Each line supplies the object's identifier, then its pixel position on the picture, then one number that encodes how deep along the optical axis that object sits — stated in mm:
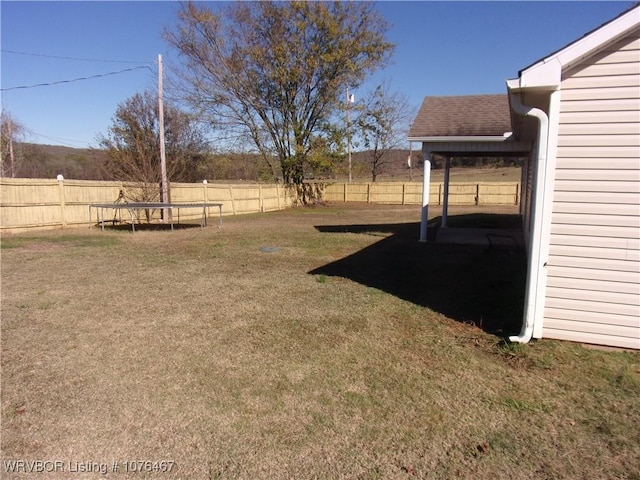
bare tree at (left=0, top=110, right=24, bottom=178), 33188
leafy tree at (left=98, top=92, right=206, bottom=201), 17528
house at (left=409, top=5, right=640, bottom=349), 3883
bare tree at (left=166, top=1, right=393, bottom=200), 23422
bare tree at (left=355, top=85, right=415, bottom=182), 37531
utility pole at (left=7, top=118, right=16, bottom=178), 32631
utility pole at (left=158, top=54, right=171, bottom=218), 15888
